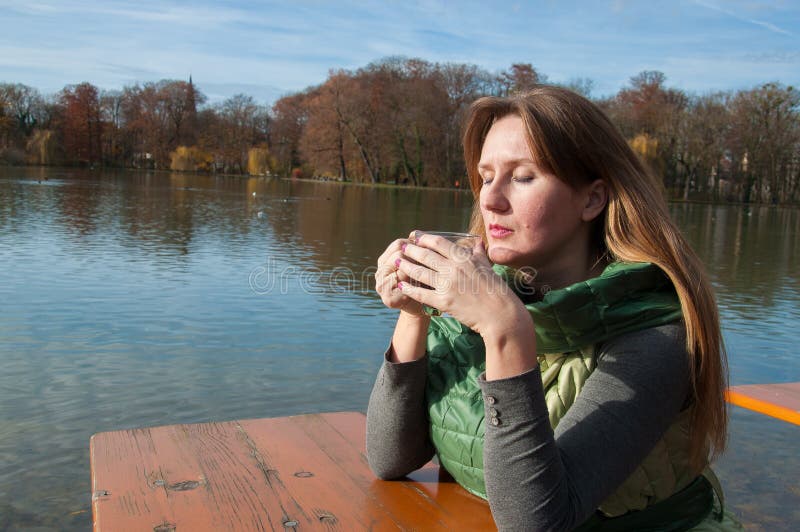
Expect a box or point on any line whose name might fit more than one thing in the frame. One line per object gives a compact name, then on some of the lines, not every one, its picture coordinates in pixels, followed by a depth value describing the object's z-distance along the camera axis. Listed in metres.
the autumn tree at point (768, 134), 51.38
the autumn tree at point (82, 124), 76.19
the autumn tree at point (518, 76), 58.12
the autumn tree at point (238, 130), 75.88
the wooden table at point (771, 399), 3.87
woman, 1.49
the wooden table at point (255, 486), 1.76
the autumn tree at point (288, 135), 71.56
